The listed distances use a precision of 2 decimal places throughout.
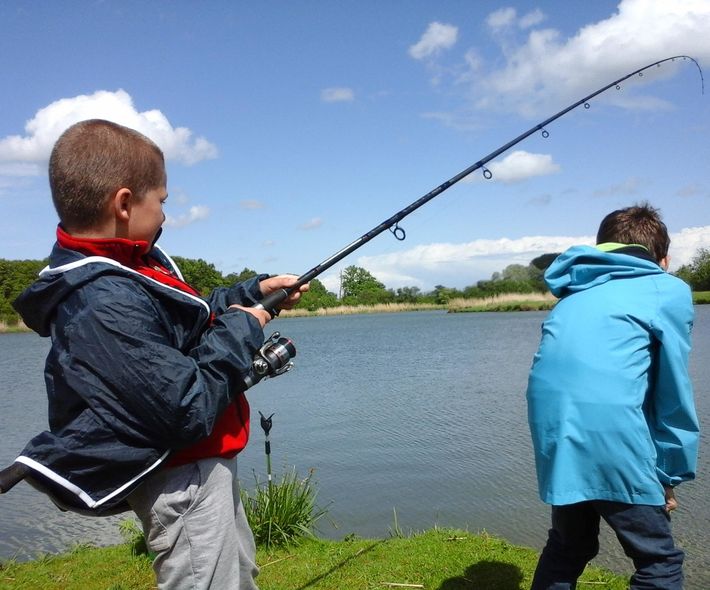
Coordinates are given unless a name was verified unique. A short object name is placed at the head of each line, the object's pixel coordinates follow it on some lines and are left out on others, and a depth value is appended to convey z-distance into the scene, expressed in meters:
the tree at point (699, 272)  51.28
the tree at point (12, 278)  46.03
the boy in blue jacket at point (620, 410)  2.44
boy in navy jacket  1.75
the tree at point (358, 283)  82.04
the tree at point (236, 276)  57.88
